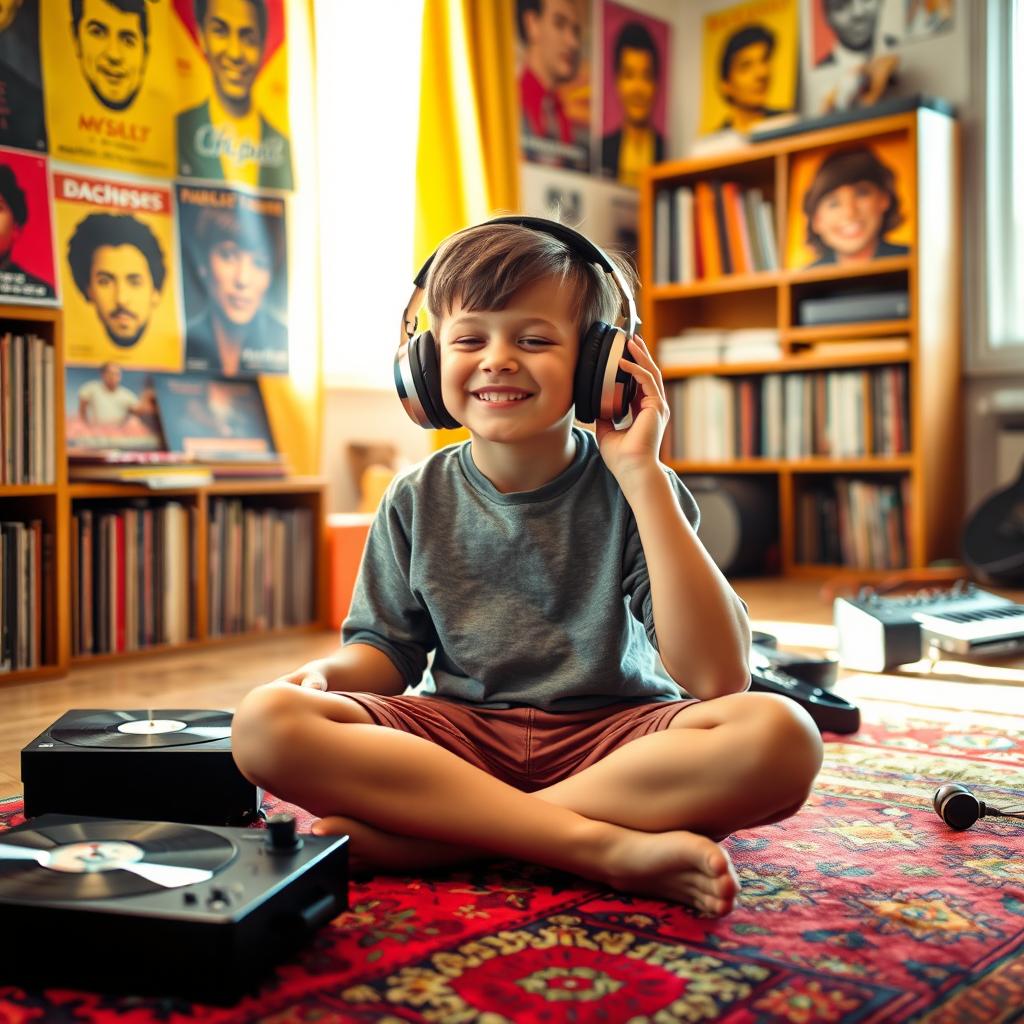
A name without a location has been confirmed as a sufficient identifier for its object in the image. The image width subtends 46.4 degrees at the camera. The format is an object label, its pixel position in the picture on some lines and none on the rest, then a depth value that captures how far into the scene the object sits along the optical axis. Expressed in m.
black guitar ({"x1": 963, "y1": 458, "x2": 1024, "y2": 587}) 2.92
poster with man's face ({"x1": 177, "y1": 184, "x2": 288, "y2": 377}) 2.58
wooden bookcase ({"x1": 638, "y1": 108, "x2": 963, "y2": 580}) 3.17
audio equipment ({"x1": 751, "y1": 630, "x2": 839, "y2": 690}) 1.74
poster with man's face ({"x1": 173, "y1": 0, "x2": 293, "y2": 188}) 2.57
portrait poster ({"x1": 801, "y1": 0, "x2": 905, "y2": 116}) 3.42
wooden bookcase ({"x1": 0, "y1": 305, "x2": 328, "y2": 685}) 2.03
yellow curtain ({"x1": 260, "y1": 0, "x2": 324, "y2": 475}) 2.75
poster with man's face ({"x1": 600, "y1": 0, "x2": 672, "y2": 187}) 3.76
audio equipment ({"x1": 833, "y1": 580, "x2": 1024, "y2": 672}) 2.04
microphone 1.15
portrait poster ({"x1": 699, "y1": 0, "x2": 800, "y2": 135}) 3.65
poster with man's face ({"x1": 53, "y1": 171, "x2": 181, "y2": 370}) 2.39
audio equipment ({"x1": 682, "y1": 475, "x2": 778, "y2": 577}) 3.32
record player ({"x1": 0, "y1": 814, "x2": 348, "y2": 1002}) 0.75
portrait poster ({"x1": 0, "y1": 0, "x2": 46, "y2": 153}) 2.13
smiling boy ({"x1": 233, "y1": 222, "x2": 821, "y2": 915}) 0.97
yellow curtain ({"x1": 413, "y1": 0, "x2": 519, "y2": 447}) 3.06
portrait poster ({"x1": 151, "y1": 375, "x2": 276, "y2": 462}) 2.54
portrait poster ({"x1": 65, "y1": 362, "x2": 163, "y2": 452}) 2.39
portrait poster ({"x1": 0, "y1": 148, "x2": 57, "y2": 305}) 2.03
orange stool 2.59
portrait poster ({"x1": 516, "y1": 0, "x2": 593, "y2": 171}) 3.50
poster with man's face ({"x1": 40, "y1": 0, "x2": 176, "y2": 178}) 2.34
